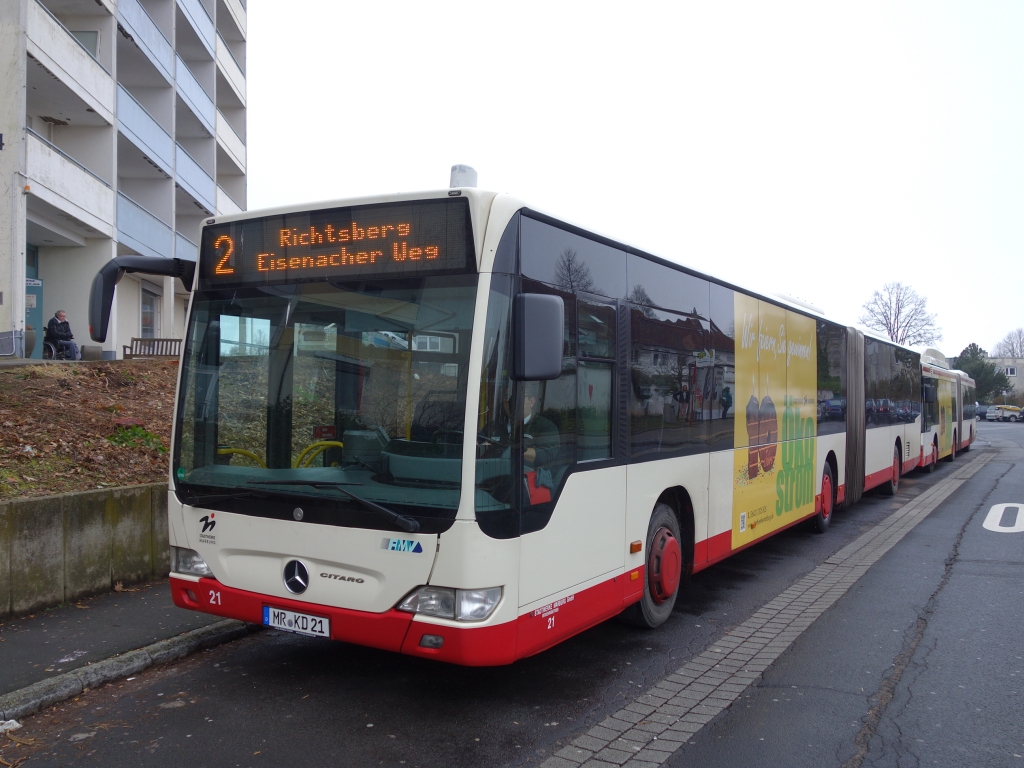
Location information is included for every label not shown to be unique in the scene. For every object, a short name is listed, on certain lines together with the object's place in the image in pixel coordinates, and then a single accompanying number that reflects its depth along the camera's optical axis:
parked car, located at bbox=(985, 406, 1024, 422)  80.25
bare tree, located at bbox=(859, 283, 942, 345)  72.56
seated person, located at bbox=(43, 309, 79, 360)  18.02
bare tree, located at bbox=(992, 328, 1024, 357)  133.50
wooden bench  21.08
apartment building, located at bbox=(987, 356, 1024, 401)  129.00
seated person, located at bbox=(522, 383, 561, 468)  4.46
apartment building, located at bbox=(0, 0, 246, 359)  17.86
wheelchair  18.12
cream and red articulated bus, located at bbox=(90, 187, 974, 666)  4.23
